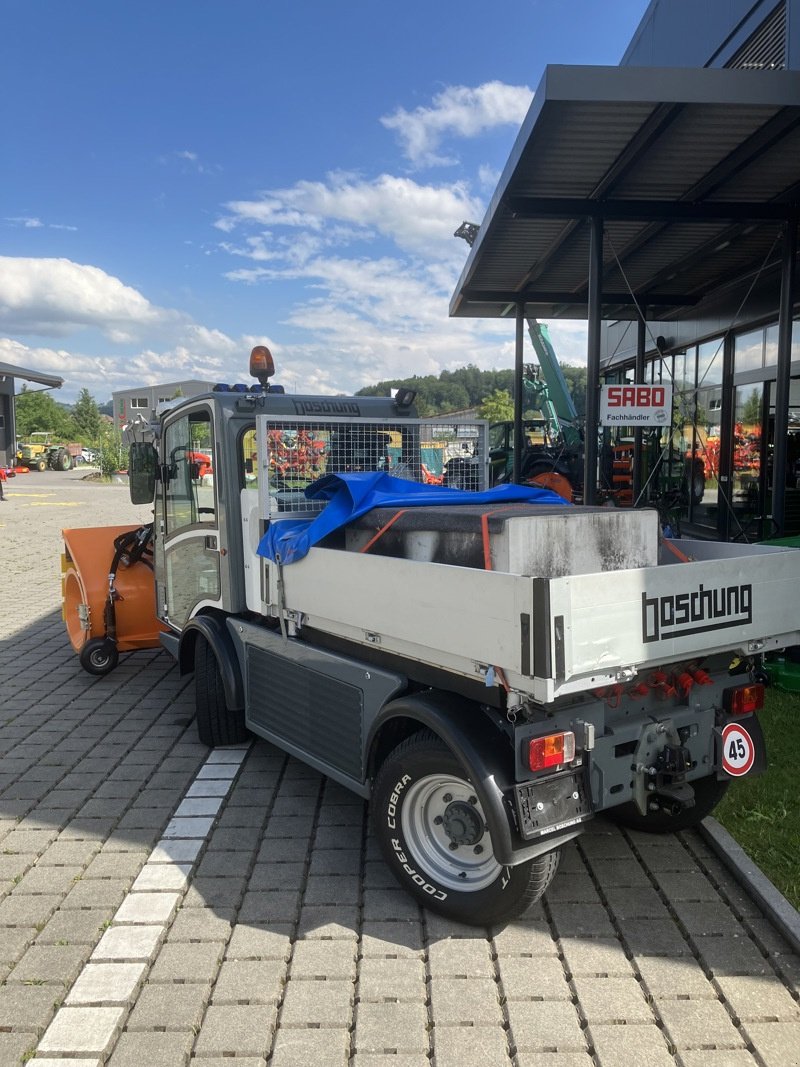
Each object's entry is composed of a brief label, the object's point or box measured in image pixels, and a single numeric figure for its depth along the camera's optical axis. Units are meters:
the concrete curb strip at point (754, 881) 3.14
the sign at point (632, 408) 9.20
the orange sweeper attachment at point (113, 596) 6.71
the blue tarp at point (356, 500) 4.04
